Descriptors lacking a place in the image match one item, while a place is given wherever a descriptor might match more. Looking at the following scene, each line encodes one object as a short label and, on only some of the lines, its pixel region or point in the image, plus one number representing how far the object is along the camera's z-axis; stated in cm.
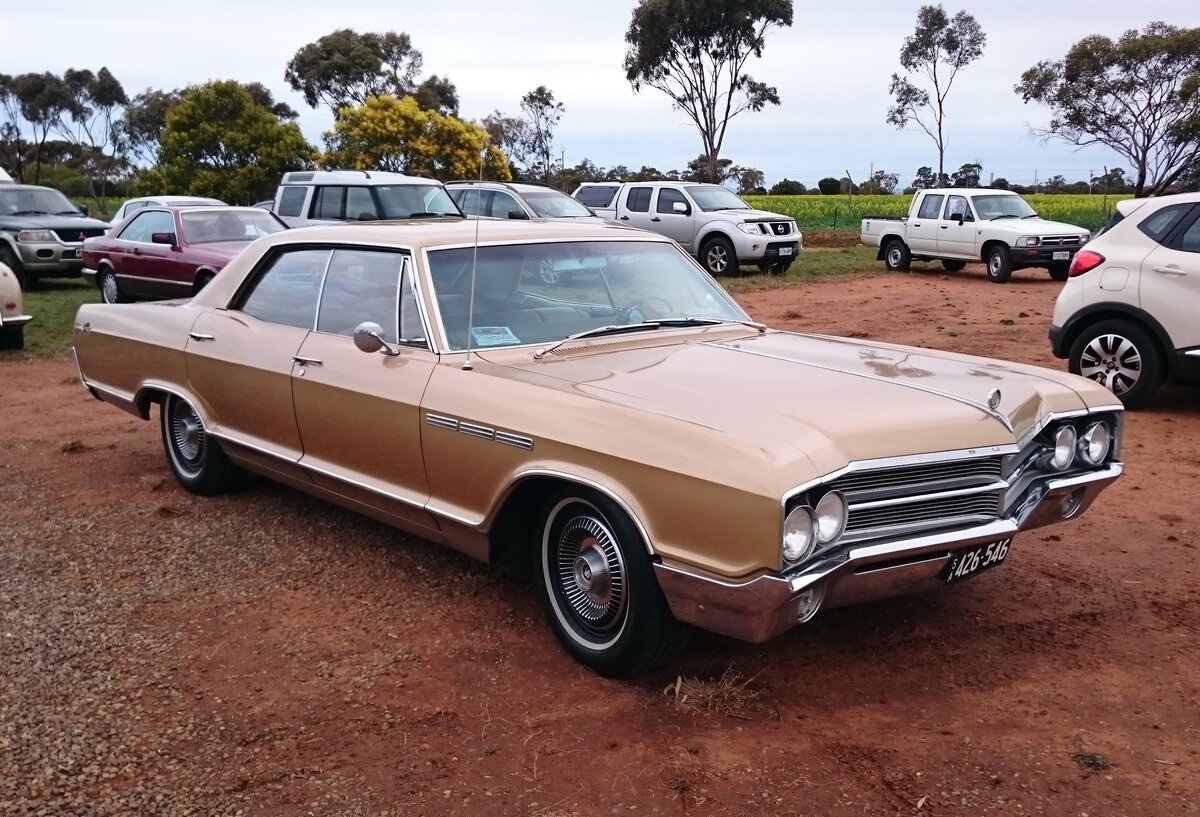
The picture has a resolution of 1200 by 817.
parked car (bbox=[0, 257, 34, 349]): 1128
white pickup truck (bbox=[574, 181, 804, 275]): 1873
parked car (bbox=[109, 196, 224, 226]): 1762
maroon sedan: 1289
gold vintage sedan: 323
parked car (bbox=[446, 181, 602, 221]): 1762
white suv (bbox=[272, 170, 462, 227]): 1457
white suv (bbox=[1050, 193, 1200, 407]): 751
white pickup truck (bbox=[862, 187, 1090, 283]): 1834
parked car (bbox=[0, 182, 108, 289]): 1661
